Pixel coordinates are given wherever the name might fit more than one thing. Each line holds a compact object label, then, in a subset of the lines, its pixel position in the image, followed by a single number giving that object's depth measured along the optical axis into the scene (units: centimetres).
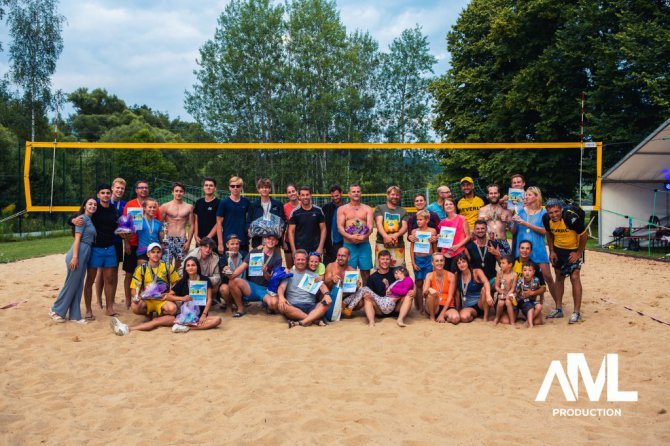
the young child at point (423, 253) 553
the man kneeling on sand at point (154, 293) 507
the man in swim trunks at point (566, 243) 519
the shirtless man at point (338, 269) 535
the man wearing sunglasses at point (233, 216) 577
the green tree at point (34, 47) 2256
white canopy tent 1167
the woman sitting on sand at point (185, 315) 496
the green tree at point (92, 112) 4041
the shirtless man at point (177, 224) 554
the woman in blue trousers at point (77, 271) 516
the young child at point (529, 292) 514
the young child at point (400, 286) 538
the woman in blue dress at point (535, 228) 537
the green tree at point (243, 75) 2491
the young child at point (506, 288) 516
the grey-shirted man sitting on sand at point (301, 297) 517
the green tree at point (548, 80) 1333
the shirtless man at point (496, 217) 550
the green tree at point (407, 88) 2655
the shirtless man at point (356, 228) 566
